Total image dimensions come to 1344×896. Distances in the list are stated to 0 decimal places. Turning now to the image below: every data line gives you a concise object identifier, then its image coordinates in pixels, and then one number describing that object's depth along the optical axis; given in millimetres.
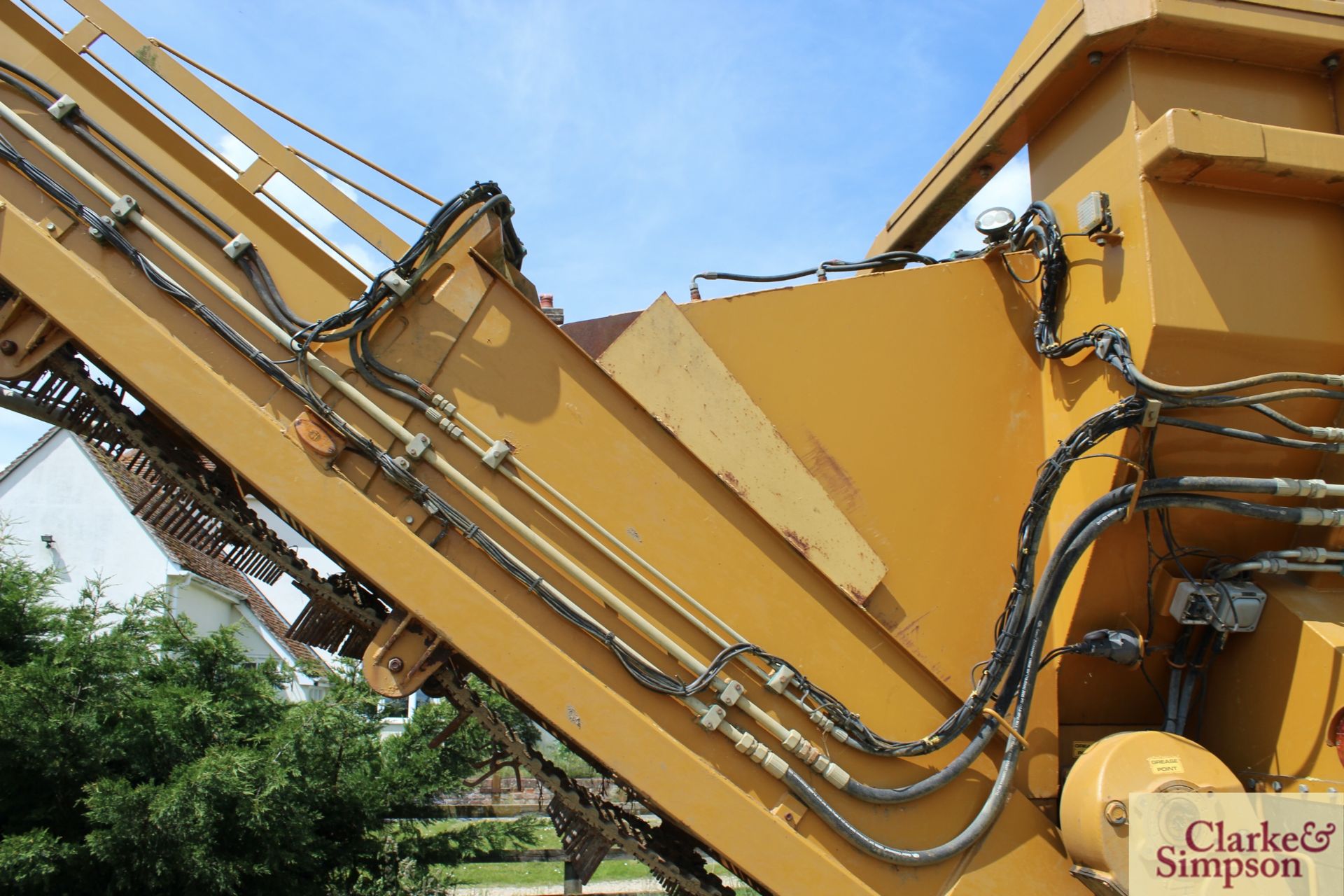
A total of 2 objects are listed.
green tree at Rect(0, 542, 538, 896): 4480
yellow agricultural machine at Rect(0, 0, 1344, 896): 2895
